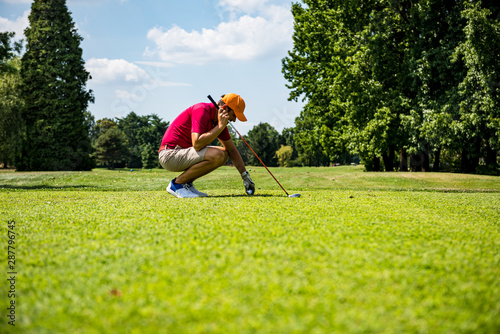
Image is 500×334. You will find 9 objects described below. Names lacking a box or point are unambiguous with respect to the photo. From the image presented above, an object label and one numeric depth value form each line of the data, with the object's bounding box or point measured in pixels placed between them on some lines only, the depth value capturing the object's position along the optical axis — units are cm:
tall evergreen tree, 3042
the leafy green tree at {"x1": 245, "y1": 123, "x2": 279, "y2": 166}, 7538
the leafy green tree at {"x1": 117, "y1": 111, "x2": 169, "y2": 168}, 7925
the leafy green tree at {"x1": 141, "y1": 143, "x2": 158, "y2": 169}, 7044
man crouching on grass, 639
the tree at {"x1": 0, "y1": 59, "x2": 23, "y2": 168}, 3238
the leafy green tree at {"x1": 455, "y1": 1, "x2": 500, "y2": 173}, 1614
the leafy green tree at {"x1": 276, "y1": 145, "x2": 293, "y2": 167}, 7475
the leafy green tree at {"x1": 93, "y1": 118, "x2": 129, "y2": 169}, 6028
